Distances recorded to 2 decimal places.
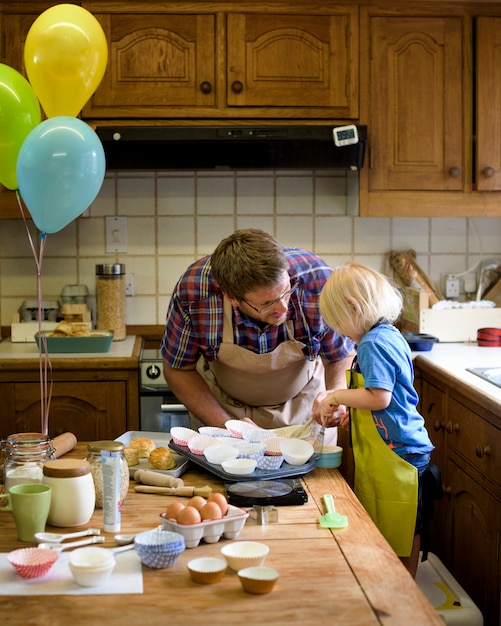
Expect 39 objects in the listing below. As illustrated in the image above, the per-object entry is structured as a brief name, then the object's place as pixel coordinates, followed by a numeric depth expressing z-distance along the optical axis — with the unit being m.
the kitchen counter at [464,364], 2.47
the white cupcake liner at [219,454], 1.80
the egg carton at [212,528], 1.38
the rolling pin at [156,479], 1.71
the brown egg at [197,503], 1.44
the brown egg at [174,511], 1.42
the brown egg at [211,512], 1.41
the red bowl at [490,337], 3.31
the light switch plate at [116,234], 3.72
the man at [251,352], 2.37
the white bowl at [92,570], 1.24
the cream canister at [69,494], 1.49
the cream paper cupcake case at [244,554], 1.29
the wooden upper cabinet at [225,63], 3.29
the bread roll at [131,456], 1.83
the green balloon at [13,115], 2.13
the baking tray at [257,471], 1.73
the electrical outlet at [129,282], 3.75
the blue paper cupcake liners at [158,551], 1.30
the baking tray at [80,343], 3.23
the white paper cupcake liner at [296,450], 1.80
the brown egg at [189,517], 1.39
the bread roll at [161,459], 1.80
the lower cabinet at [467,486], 2.45
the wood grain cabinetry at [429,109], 3.37
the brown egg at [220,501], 1.45
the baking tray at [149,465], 1.79
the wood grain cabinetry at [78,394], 3.13
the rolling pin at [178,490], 1.64
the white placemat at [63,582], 1.23
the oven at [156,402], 3.12
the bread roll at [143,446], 1.88
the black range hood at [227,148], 3.28
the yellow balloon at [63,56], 2.12
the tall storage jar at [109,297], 3.51
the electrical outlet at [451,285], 3.79
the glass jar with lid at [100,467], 1.59
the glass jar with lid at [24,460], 1.59
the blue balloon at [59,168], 1.87
